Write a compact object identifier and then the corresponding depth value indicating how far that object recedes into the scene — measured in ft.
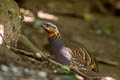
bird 49.24
